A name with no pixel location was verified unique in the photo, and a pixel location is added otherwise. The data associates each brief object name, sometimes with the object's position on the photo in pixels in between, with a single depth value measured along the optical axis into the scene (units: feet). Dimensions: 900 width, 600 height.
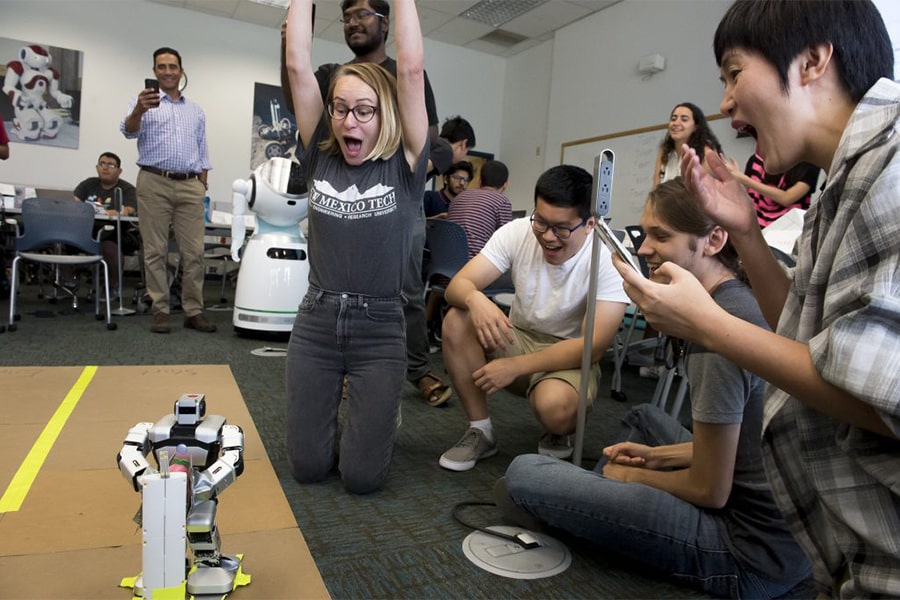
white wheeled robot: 10.74
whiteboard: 17.79
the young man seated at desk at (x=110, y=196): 15.28
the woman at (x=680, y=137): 9.32
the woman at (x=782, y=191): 7.21
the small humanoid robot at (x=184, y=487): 2.53
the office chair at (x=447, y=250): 9.37
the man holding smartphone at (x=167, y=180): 11.06
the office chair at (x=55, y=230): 11.21
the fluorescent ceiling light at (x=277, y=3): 19.90
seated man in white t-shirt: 5.51
